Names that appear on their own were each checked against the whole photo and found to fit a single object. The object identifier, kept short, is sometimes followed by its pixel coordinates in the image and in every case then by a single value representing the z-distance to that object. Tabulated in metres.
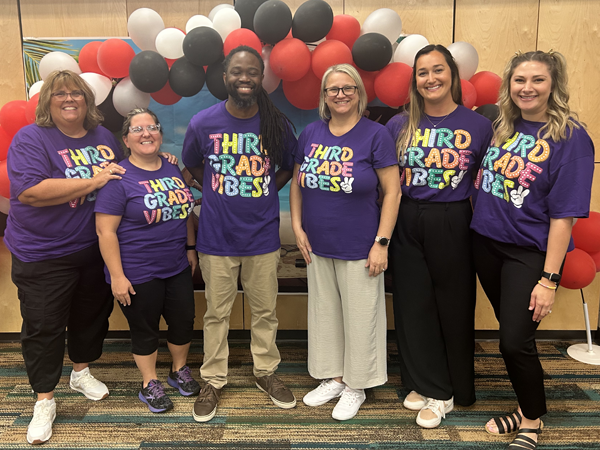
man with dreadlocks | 2.05
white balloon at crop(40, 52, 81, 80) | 2.37
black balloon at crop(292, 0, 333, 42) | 2.13
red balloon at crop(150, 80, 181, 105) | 2.38
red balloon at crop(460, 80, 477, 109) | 2.22
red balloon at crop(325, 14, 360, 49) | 2.26
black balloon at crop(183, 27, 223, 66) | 2.13
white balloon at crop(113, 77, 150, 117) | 2.34
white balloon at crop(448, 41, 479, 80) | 2.30
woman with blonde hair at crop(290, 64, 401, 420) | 1.96
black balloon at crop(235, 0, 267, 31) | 2.27
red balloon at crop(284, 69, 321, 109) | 2.33
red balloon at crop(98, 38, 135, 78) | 2.26
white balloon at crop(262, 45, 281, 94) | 2.28
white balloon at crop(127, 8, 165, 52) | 2.28
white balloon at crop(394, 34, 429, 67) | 2.29
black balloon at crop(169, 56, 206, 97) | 2.25
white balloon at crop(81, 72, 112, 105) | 2.30
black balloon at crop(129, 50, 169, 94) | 2.19
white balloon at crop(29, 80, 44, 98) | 2.34
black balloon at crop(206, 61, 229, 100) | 2.24
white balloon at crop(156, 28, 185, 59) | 2.23
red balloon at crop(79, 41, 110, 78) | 2.38
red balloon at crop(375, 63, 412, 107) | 2.21
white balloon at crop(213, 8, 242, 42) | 2.22
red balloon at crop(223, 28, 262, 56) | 2.15
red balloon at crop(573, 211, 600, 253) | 2.46
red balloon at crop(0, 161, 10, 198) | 2.28
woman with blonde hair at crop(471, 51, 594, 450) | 1.69
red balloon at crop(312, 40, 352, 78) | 2.16
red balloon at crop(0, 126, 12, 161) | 2.37
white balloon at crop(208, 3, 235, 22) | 2.37
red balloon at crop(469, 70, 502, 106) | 2.32
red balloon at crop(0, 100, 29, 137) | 2.28
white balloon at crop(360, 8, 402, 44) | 2.27
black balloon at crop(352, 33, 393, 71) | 2.17
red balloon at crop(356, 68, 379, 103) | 2.32
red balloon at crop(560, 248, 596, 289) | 2.42
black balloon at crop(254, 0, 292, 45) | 2.10
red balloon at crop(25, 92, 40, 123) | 2.23
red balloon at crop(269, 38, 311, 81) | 2.15
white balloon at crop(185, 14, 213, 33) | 2.26
